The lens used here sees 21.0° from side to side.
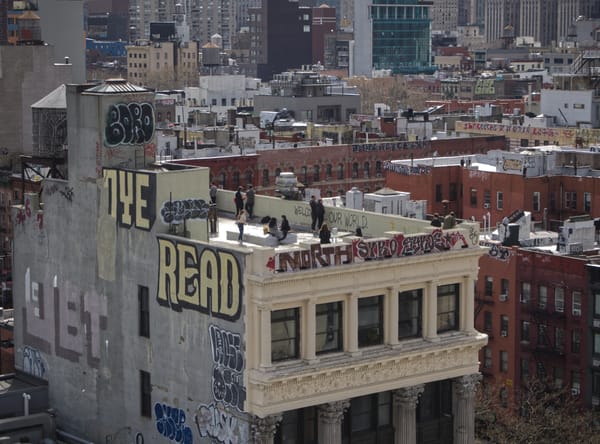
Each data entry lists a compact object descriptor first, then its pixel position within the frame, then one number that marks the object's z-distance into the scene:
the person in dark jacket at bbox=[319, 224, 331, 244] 66.81
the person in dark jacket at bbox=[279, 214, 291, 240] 71.50
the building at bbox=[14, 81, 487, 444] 62.78
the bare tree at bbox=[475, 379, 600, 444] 85.50
